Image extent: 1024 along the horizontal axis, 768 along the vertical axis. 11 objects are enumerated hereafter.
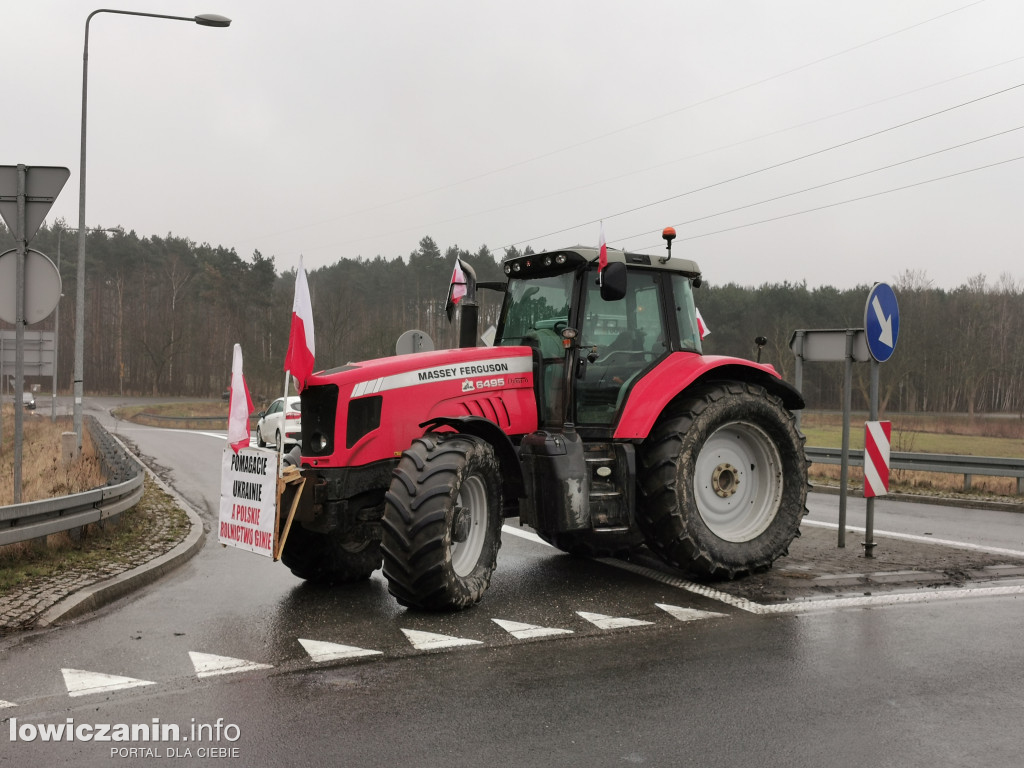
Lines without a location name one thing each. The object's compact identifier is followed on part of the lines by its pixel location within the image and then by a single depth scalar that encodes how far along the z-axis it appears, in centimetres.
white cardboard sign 612
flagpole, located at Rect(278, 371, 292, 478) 611
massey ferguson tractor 630
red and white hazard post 881
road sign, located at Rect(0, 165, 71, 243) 860
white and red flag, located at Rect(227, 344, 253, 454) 638
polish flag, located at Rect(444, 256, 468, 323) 796
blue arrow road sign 893
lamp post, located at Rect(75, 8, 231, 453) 1548
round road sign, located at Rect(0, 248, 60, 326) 864
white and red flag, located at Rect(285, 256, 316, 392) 624
